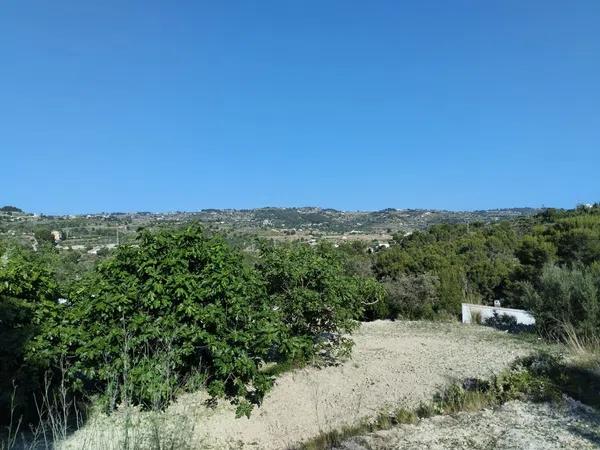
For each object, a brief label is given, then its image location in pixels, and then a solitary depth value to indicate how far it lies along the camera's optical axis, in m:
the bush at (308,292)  8.59
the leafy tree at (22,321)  6.02
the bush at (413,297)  17.20
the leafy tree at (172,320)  6.36
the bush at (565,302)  10.11
